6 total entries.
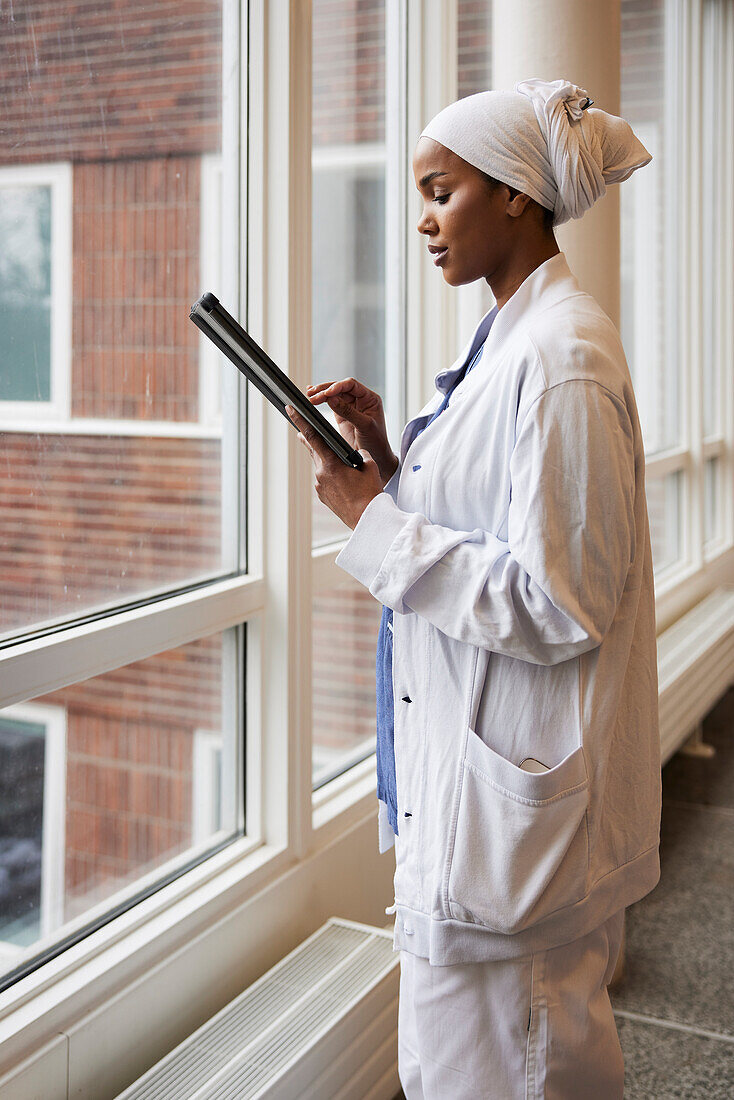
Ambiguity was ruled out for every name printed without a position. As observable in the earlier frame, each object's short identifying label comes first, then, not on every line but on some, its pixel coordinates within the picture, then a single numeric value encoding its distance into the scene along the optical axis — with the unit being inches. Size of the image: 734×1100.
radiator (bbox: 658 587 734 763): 151.1
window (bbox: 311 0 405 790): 101.7
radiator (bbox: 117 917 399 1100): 68.4
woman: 48.1
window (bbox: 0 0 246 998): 66.0
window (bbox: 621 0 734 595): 188.9
